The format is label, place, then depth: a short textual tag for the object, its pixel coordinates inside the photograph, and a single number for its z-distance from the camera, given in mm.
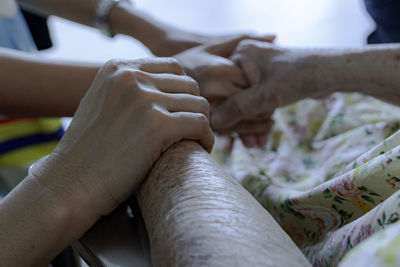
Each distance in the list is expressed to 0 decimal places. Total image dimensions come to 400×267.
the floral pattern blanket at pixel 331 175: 389
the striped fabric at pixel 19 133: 957
